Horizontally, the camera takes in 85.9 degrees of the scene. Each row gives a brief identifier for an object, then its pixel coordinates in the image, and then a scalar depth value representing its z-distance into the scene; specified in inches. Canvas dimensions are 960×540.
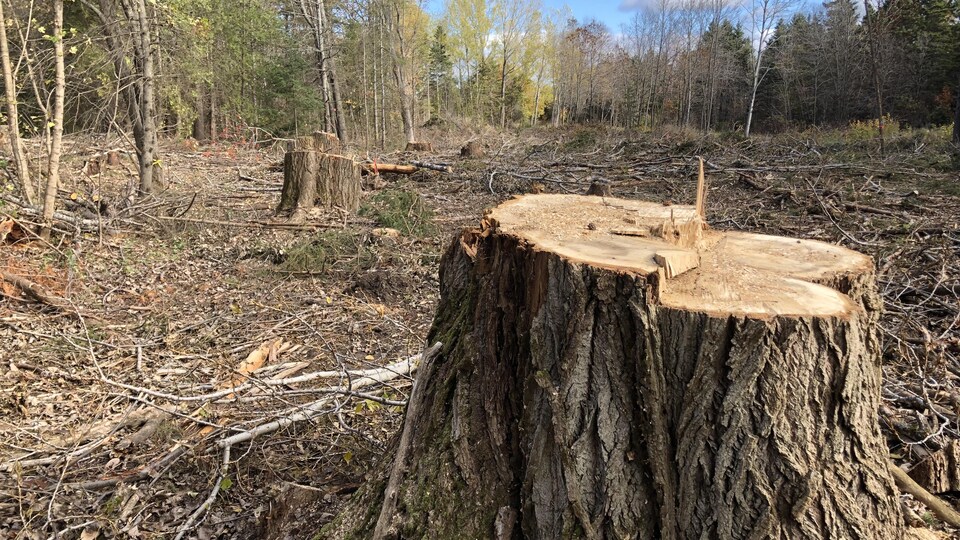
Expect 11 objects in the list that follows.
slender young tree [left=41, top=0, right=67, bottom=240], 207.2
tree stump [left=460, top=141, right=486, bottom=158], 573.9
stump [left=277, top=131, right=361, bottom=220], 307.9
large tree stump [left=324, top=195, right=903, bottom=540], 52.3
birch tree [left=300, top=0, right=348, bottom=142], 606.9
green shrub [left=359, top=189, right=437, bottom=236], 275.3
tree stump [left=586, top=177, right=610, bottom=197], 269.4
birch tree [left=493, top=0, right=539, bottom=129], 1362.0
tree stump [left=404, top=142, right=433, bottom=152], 667.1
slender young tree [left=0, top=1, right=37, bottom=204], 209.5
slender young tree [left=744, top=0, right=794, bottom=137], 1021.2
